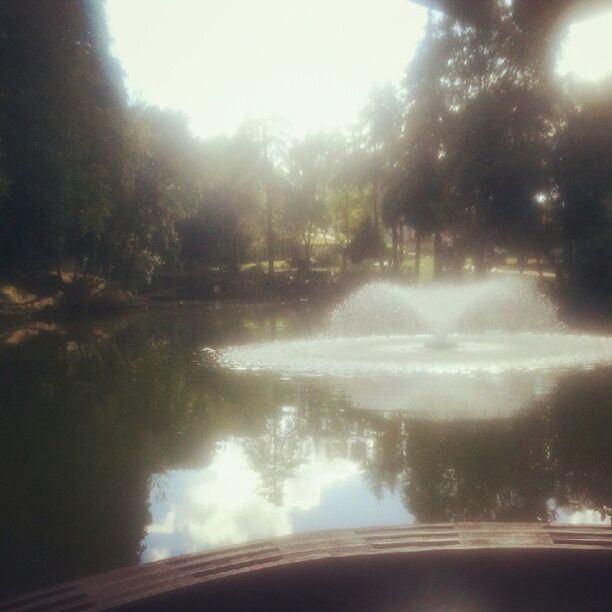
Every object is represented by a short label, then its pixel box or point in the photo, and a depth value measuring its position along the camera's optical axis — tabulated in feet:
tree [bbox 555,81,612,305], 127.65
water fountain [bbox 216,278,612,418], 49.78
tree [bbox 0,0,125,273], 106.93
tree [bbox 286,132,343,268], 225.97
